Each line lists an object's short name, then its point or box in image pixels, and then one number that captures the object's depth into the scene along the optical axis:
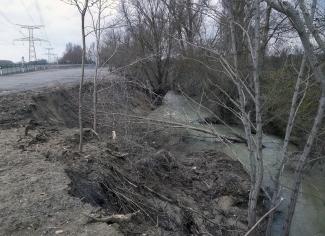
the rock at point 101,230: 5.31
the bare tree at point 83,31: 8.45
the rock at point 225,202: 10.39
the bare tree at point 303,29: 4.37
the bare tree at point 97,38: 9.84
